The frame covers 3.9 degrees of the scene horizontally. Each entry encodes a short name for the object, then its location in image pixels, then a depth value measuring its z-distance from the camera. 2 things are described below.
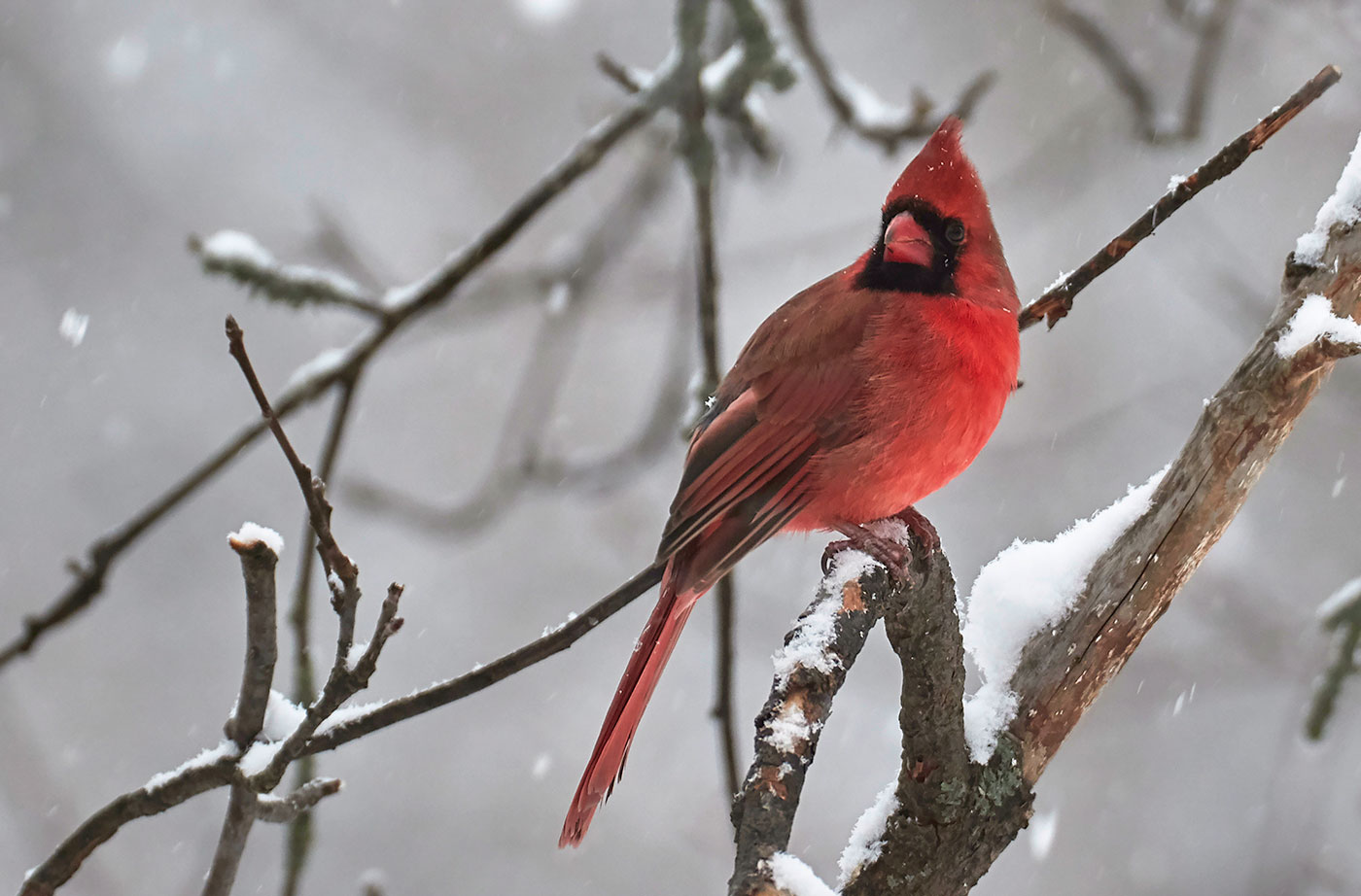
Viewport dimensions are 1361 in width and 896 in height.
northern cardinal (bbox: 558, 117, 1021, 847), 5.29
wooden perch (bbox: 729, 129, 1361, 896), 5.25
